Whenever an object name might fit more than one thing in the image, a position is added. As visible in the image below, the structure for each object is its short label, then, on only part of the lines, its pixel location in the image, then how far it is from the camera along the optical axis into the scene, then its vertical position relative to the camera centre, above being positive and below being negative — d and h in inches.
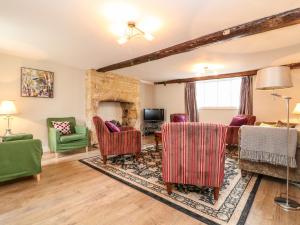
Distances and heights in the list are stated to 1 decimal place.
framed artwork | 165.5 +26.5
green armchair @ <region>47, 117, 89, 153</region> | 159.1 -26.7
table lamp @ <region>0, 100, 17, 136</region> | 138.2 +1.5
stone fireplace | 208.9 +21.2
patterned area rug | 74.3 -42.7
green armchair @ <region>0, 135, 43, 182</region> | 96.4 -28.0
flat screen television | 279.7 -7.7
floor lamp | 78.7 +13.3
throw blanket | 93.5 -19.6
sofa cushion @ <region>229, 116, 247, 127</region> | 185.6 -11.2
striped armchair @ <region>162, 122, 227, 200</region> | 80.1 -20.4
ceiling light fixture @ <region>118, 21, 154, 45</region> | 99.7 +47.9
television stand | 285.9 -27.4
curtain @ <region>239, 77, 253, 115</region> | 213.6 +16.9
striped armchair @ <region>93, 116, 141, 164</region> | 135.3 -23.8
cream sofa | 96.8 -34.9
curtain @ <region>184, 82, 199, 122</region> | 261.4 +12.3
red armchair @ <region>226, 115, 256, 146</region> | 183.2 -19.3
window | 229.6 +23.7
